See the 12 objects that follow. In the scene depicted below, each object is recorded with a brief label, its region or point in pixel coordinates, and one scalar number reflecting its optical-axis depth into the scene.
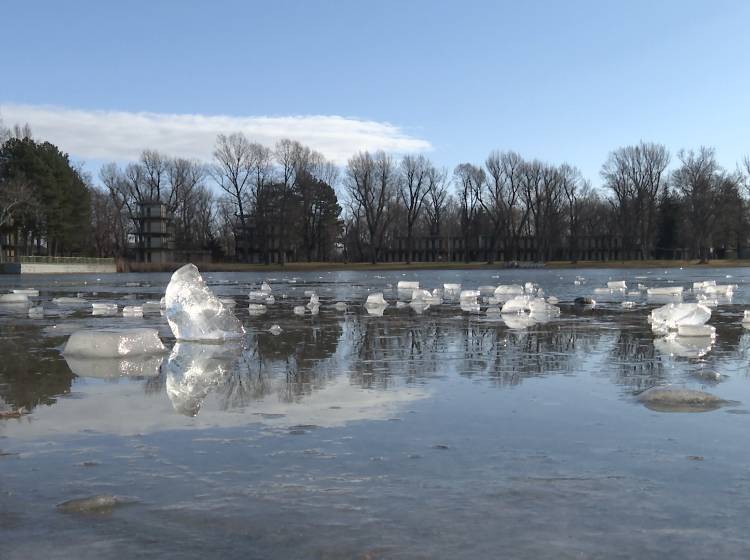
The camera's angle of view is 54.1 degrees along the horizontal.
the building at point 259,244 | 84.44
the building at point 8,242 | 67.07
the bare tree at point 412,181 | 96.06
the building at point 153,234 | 89.31
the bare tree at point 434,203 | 97.56
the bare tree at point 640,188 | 92.75
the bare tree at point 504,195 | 97.19
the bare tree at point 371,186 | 90.84
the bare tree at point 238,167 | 84.56
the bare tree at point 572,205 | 100.69
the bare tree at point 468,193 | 101.32
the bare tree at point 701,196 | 86.56
